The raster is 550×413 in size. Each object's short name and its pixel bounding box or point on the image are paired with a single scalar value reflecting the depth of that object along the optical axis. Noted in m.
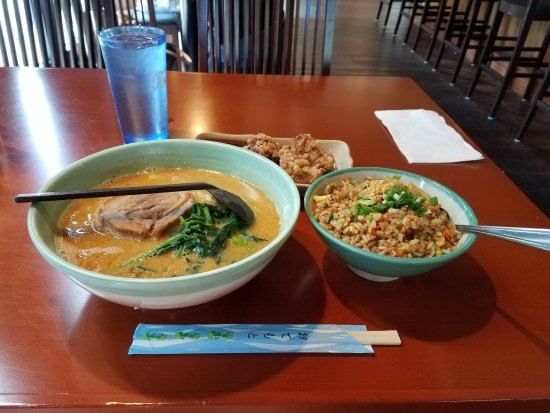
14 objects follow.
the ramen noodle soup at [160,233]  0.70
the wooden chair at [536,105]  3.01
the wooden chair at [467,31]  4.14
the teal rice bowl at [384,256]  0.68
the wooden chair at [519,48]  3.17
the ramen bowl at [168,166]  0.57
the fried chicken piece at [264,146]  1.03
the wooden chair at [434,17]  4.63
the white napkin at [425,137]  1.20
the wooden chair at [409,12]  5.36
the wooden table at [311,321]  0.59
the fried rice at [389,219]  0.73
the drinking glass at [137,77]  1.02
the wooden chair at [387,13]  6.03
